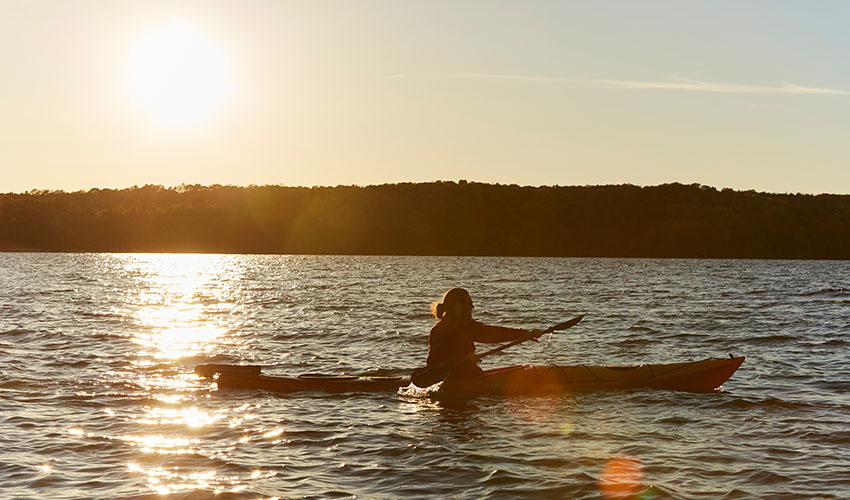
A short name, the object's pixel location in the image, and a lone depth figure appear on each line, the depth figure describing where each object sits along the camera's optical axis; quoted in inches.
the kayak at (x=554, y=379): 537.0
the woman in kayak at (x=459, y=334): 511.5
